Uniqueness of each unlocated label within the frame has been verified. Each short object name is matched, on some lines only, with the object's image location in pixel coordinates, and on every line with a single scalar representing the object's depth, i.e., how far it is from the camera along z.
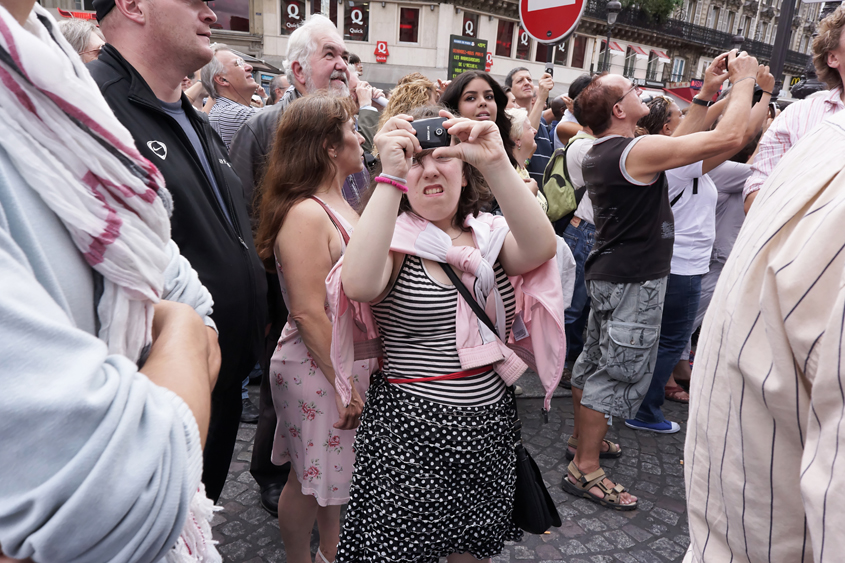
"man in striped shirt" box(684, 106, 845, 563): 0.78
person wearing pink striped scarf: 0.56
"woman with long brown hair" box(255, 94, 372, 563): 2.20
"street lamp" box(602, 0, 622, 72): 14.55
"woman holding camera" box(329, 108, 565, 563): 1.81
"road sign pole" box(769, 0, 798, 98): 4.00
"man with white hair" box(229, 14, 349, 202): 3.67
